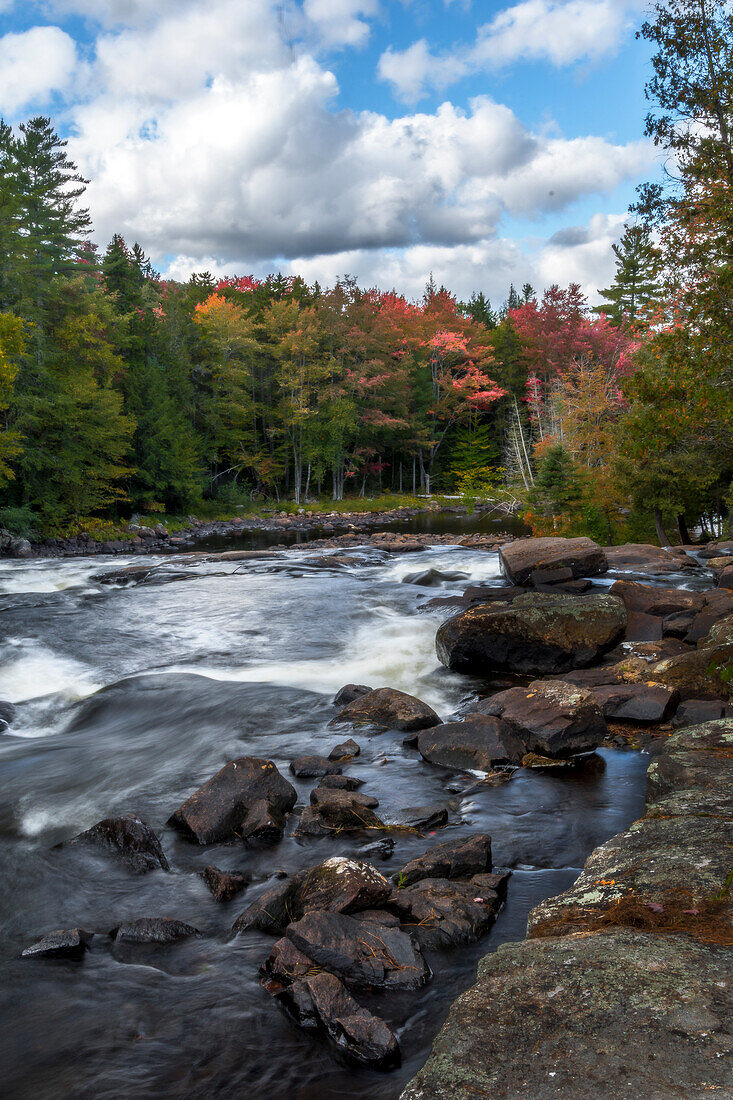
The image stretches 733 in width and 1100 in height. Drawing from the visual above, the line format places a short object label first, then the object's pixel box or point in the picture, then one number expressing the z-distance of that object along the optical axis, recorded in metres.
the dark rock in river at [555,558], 14.78
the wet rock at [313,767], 7.01
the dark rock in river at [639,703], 7.90
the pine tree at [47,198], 38.16
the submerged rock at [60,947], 4.33
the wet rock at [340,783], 6.53
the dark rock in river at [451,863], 4.86
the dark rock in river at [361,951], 3.83
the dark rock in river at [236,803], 5.75
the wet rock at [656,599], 12.10
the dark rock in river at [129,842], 5.35
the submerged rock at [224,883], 4.91
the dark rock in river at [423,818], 5.84
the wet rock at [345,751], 7.39
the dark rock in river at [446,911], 4.23
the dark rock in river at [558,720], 7.15
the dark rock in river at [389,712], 8.24
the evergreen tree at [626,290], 57.56
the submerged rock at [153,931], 4.41
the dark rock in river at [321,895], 4.29
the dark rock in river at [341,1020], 3.30
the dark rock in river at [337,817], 5.81
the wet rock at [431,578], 17.92
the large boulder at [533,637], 10.36
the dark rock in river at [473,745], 7.12
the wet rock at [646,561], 16.44
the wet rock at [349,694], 9.40
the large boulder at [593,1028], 1.87
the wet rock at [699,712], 7.38
